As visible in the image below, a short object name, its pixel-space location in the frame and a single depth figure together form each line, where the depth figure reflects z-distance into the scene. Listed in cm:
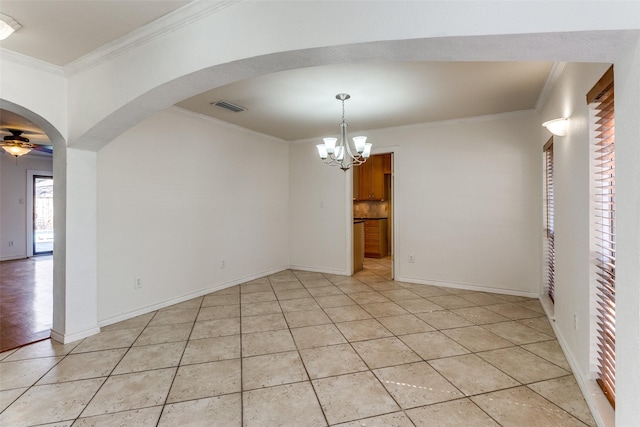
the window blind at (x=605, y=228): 170
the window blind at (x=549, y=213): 350
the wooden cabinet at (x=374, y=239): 720
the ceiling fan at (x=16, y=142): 501
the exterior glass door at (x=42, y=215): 756
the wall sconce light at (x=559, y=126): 249
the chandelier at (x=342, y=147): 355
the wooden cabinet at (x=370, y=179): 730
